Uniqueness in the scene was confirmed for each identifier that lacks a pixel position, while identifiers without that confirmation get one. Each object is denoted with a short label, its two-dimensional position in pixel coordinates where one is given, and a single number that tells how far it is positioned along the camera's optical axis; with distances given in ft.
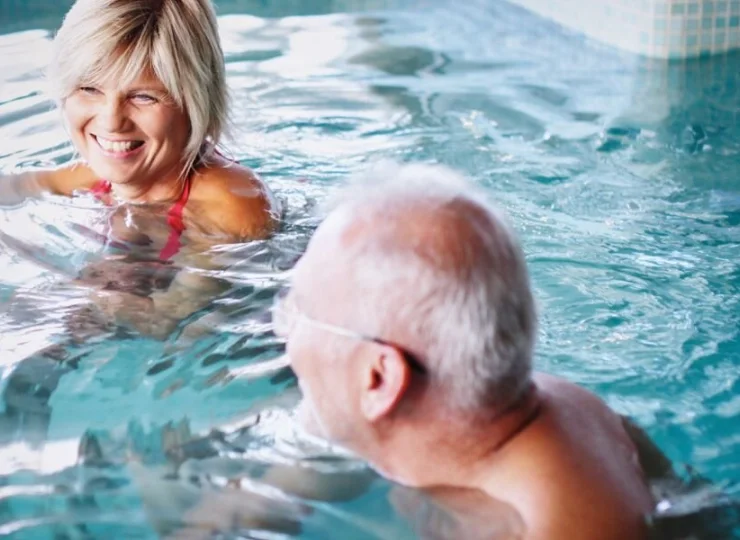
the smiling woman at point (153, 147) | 5.07
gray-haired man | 3.33
